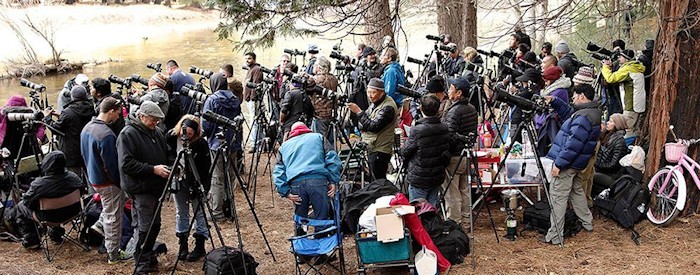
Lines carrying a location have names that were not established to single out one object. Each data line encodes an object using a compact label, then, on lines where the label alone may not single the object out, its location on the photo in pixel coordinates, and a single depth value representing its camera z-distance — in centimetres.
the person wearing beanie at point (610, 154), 620
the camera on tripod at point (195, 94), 580
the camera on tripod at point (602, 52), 736
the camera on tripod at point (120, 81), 691
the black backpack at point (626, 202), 559
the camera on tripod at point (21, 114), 545
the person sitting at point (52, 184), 510
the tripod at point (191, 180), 445
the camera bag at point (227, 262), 459
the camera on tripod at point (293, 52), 891
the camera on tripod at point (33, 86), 682
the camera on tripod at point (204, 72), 734
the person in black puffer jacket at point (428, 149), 514
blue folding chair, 467
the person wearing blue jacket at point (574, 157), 512
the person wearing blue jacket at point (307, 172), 484
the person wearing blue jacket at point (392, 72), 761
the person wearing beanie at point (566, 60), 775
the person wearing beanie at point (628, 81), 700
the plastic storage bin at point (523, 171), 579
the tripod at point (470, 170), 507
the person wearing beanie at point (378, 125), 588
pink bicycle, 538
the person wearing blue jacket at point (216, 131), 618
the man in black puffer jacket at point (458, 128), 550
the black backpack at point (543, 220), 550
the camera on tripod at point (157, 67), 738
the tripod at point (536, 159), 513
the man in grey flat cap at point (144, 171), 464
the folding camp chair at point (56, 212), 517
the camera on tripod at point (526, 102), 520
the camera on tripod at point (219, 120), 473
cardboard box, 454
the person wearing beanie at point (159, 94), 614
